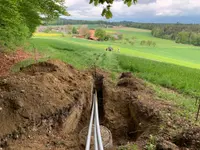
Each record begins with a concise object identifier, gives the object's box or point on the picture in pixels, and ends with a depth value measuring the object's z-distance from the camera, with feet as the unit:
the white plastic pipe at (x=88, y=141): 6.92
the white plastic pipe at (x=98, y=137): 7.08
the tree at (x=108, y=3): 7.64
